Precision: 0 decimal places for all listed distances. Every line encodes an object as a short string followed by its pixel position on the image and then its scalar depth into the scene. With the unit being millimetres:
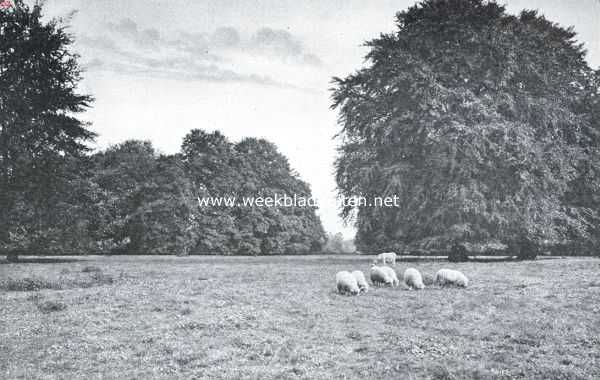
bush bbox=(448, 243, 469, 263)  32312
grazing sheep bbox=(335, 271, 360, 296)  17625
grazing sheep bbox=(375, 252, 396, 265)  28941
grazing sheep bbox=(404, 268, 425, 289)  18906
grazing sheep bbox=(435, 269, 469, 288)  19286
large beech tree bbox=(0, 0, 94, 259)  32562
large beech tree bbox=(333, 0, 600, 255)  29625
